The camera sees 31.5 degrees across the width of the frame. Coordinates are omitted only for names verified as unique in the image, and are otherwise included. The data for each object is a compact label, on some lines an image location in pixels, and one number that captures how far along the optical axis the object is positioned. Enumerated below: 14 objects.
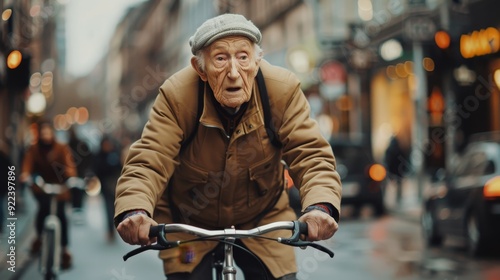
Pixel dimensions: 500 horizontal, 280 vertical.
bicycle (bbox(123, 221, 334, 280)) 3.36
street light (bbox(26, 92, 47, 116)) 30.86
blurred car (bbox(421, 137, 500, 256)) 11.17
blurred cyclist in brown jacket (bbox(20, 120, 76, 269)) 10.92
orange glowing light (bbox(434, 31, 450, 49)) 16.28
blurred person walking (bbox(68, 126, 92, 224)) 17.73
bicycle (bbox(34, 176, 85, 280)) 9.05
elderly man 3.64
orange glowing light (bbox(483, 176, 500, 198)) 11.09
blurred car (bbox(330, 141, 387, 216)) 18.59
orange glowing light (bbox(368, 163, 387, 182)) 18.62
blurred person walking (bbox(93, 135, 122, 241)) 15.79
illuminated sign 21.64
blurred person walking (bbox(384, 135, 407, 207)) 21.83
